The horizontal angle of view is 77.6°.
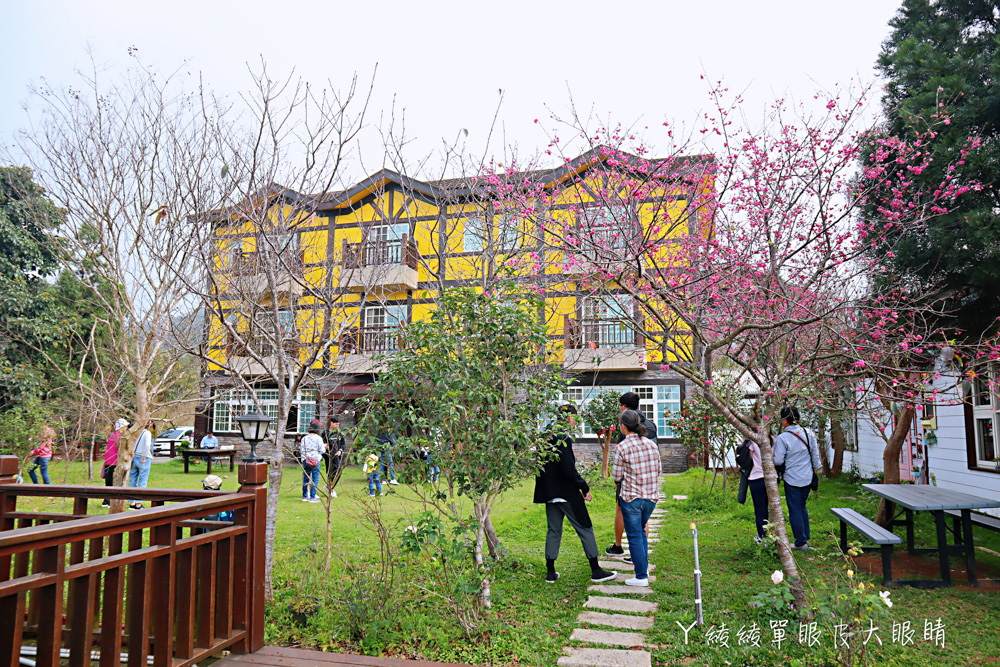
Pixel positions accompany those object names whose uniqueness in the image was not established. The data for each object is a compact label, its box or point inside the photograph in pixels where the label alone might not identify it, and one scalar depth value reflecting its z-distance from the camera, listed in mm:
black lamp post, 5836
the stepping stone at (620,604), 4898
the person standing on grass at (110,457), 9555
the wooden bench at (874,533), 5156
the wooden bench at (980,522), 6273
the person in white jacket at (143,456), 10109
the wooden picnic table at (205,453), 15977
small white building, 7926
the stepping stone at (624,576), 5733
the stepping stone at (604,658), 3822
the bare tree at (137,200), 6539
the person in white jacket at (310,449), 10102
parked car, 22620
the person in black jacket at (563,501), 5598
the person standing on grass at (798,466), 6535
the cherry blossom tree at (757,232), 4656
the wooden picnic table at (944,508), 5281
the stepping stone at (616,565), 6184
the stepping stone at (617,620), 4539
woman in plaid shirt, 5457
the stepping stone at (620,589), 5328
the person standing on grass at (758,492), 6941
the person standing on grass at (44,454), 11250
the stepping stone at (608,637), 4200
